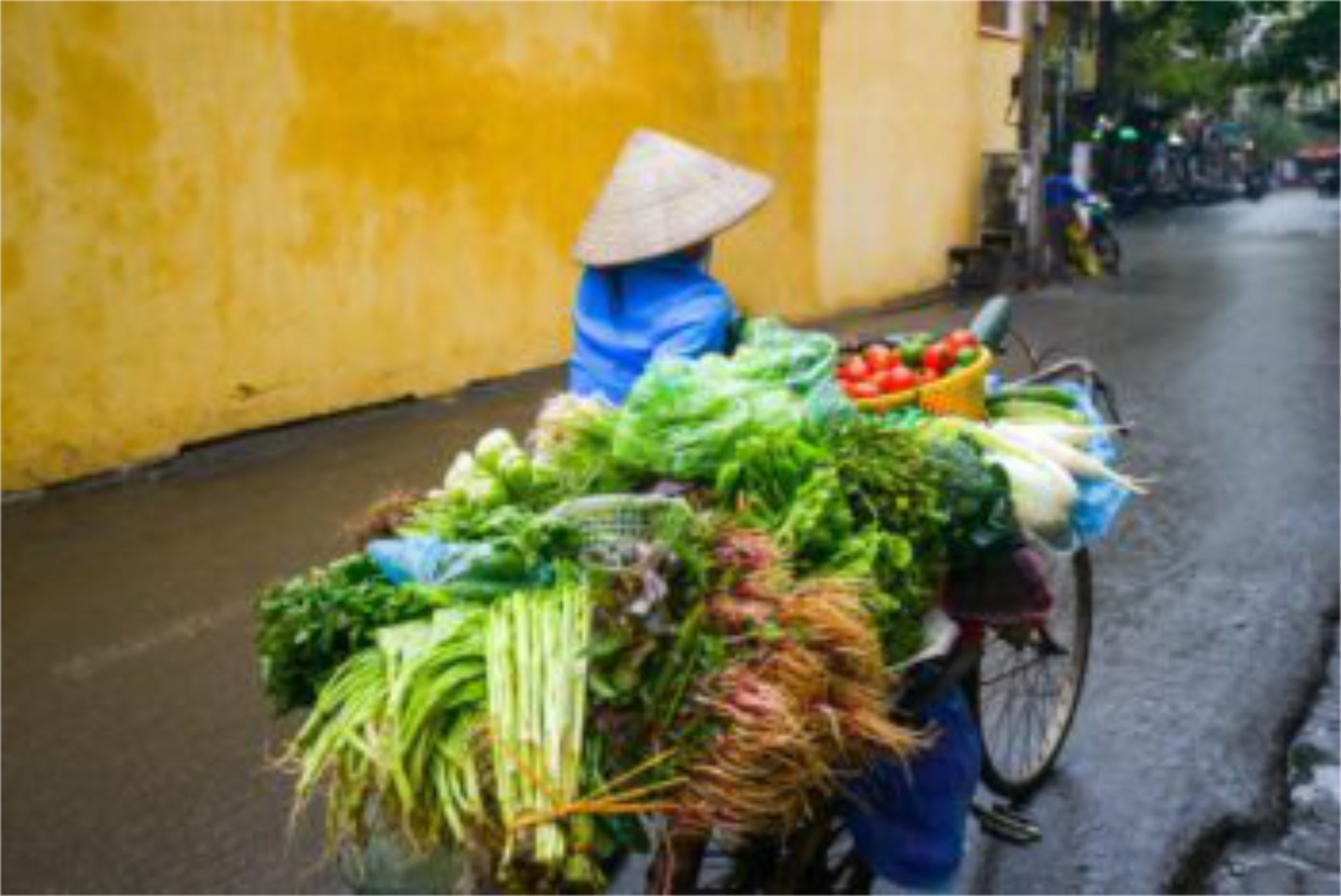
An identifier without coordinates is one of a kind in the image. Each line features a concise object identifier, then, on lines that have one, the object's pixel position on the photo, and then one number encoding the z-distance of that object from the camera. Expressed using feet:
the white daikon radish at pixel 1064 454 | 10.32
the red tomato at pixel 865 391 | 10.58
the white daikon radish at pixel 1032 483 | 9.70
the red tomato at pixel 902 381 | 10.61
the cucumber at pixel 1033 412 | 11.36
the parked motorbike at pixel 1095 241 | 61.11
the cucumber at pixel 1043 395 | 11.80
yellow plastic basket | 10.33
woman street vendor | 11.90
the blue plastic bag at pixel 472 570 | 7.34
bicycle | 8.84
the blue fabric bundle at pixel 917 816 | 9.38
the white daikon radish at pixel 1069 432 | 10.78
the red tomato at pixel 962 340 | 11.26
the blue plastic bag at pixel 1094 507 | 10.61
